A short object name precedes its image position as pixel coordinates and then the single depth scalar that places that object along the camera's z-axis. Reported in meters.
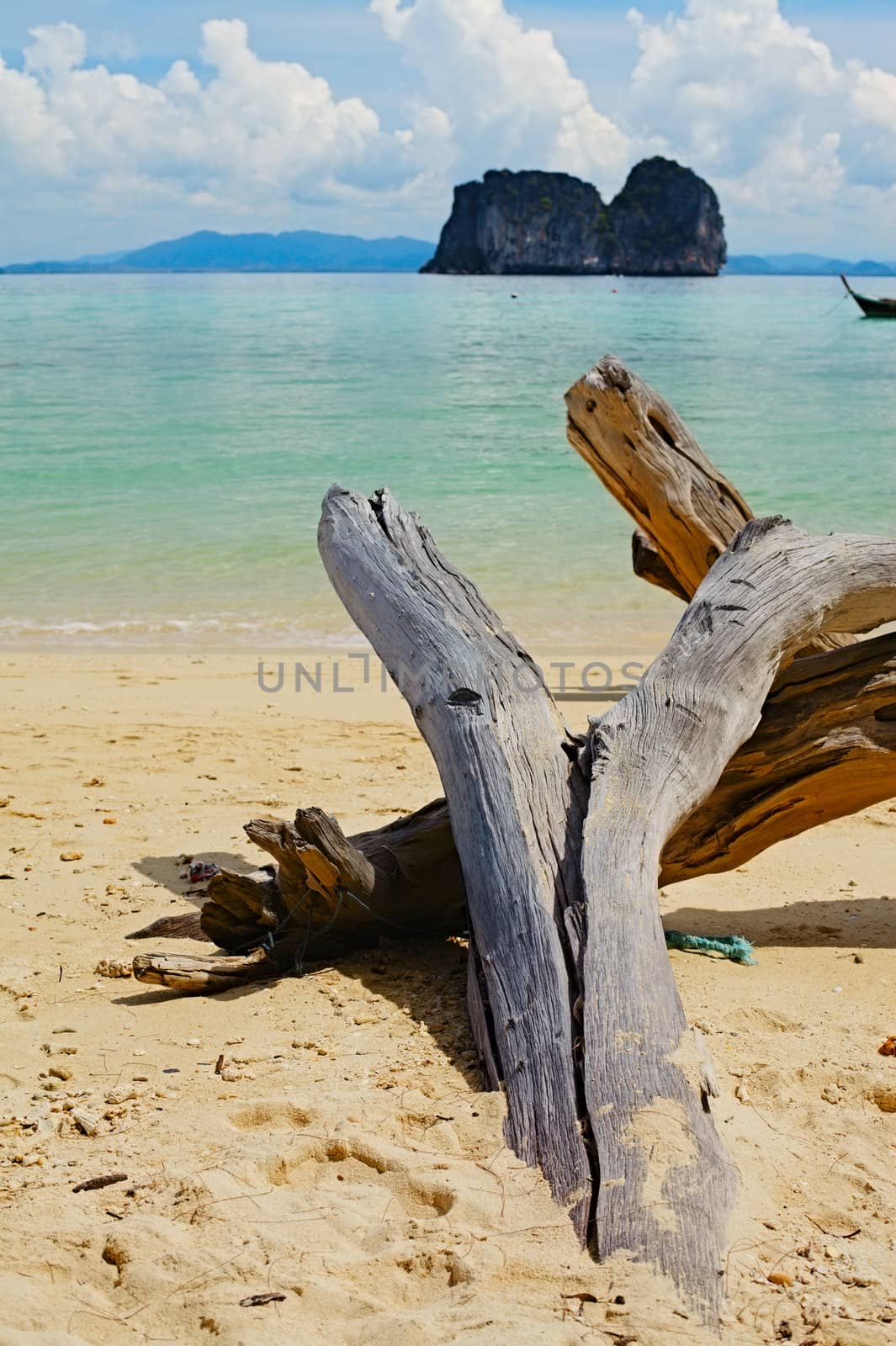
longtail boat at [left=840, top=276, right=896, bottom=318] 59.69
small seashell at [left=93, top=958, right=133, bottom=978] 3.43
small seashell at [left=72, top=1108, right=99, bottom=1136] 2.53
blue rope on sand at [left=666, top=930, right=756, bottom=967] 3.55
